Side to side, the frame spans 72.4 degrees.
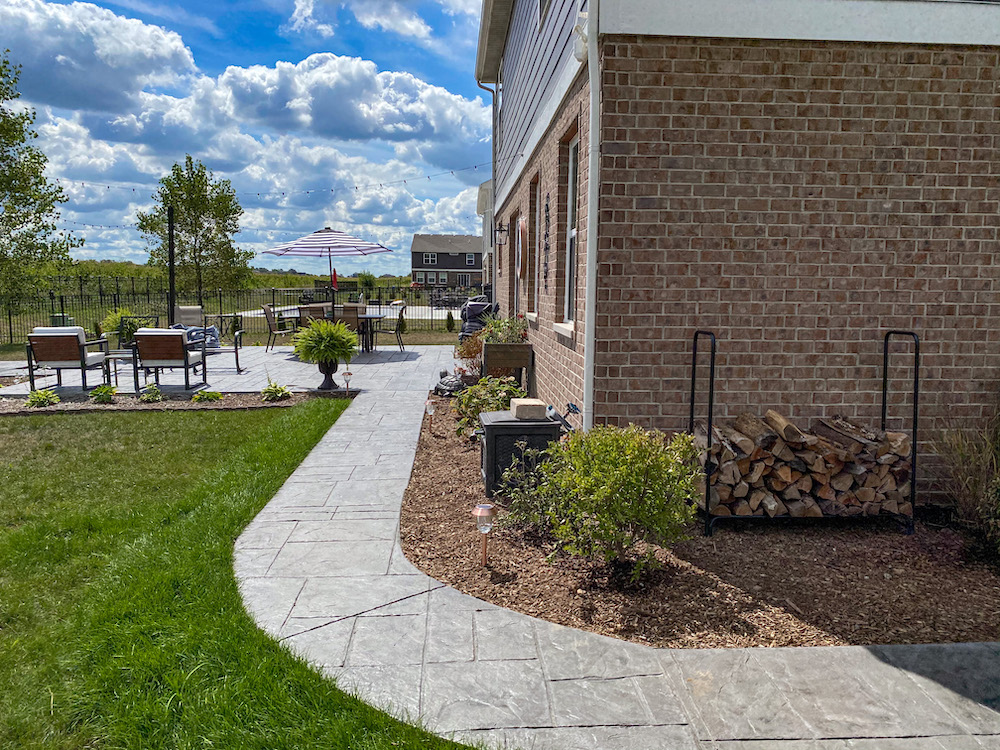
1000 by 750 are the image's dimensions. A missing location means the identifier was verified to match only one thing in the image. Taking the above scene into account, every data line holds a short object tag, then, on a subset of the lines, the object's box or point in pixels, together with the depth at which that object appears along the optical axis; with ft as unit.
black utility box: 15.17
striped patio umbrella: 48.39
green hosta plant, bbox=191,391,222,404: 28.58
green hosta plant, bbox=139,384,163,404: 28.63
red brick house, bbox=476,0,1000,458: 13.76
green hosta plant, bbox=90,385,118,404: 28.35
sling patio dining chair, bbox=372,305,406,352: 50.76
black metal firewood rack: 13.34
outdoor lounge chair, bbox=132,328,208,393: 30.27
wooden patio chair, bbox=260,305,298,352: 47.03
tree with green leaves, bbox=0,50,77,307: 52.34
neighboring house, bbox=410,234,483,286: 211.82
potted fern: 30.01
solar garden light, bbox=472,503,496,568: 11.70
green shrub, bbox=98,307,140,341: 38.40
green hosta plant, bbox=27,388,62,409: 27.68
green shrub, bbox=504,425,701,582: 10.72
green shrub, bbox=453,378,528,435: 20.80
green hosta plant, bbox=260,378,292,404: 29.04
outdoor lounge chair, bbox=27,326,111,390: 30.07
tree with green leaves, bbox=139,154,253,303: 67.77
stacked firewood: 13.50
